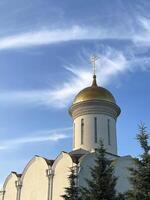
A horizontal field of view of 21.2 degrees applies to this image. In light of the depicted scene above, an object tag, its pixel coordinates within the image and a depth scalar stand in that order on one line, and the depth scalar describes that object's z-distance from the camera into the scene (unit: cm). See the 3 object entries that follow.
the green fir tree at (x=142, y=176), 1305
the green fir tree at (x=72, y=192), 1638
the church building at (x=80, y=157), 2125
